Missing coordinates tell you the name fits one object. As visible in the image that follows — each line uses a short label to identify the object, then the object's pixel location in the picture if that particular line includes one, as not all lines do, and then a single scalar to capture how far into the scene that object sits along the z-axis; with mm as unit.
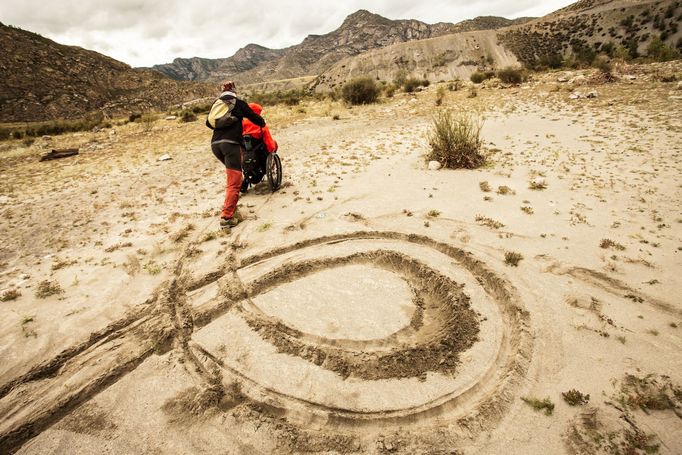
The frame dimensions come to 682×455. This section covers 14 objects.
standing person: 4914
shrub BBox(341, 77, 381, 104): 16594
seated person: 6016
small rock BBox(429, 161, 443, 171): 7301
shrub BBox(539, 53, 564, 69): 20641
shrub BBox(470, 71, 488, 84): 19080
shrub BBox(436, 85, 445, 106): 14310
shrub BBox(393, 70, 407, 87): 20234
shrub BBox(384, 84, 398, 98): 17864
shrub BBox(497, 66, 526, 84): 16094
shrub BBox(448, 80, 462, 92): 17198
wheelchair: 6151
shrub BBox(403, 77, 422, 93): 18344
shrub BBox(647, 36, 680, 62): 16070
